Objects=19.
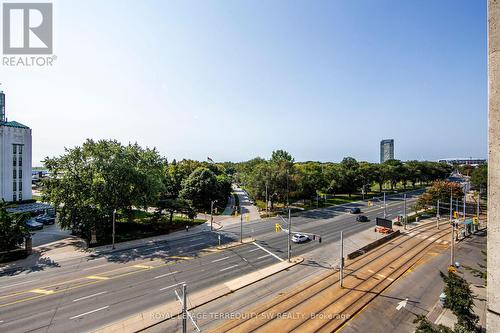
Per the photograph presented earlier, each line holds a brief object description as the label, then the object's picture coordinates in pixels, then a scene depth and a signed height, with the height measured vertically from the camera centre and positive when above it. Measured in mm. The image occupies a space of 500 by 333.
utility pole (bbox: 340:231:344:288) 24062 -10214
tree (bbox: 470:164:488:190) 69919 -2810
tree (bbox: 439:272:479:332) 12516 -6753
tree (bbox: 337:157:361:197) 85125 -4004
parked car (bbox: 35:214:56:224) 49906 -10056
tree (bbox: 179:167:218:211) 64125 -5552
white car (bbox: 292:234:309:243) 39625 -10803
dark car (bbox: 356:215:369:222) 54375 -10629
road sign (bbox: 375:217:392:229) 45531 -9701
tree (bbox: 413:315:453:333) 9977 -6261
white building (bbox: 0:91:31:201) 57875 +1361
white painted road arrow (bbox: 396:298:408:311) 20895 -11148
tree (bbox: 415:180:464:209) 55656 -5669
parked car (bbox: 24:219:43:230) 46312 -10348
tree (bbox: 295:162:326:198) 68219 -4390
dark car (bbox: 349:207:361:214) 62316 -10329
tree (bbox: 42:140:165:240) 37781 -2831
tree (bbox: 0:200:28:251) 32081 -8014
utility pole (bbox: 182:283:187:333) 13020 -7430
